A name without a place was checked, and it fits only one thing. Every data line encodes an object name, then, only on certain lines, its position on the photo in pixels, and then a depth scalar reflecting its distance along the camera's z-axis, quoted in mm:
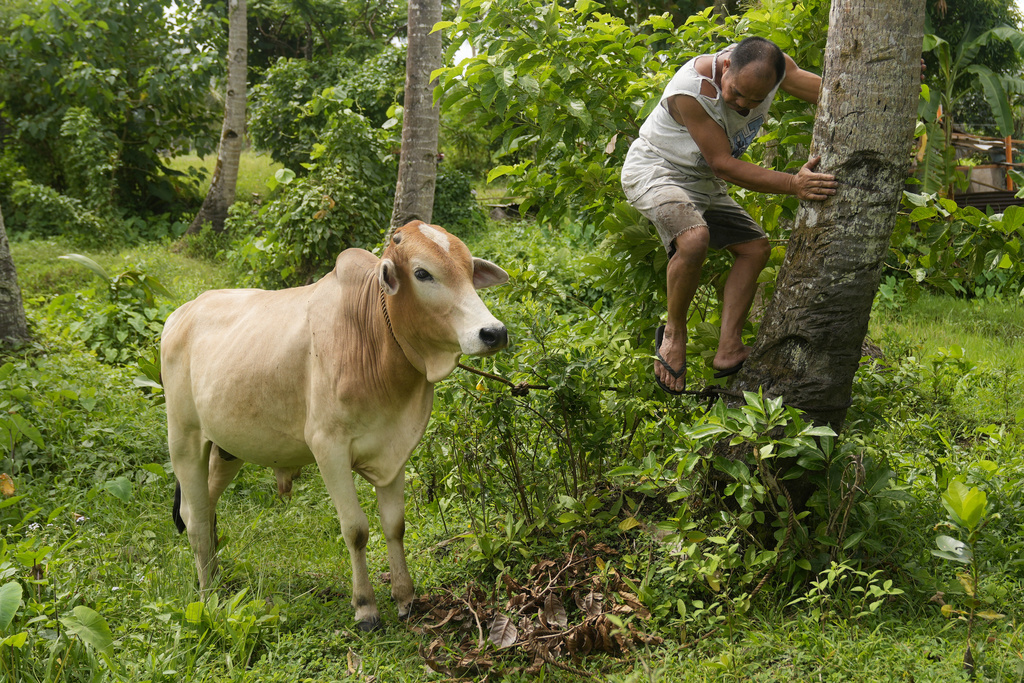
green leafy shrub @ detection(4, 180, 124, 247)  10802
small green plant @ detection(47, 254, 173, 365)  6531
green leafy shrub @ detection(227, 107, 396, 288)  8023
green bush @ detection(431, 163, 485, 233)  11961
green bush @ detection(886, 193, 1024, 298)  3117
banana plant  9938
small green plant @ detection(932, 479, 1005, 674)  2498
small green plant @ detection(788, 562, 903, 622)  2709
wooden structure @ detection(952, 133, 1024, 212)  10078
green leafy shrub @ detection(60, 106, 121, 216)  11266
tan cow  3037
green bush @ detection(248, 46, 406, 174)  12352
